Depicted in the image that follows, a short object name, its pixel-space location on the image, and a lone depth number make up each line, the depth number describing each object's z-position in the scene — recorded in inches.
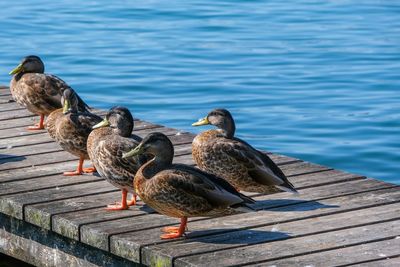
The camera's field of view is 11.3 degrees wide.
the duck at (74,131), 629.0
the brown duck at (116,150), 565.1
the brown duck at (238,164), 576.1
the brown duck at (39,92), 746.7
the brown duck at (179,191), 518.8
